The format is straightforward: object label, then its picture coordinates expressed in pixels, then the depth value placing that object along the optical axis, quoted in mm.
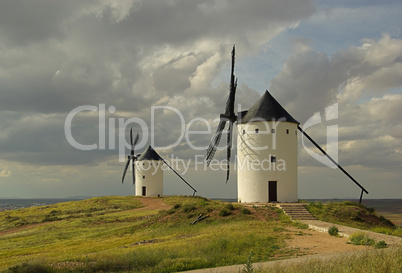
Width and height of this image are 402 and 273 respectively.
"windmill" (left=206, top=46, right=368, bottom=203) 31016
